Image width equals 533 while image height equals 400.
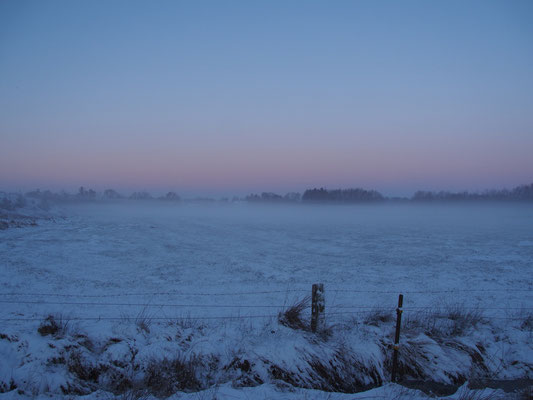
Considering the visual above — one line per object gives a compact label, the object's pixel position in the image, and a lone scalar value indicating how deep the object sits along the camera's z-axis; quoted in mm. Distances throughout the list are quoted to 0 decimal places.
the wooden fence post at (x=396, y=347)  5203
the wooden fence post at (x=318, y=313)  6152
